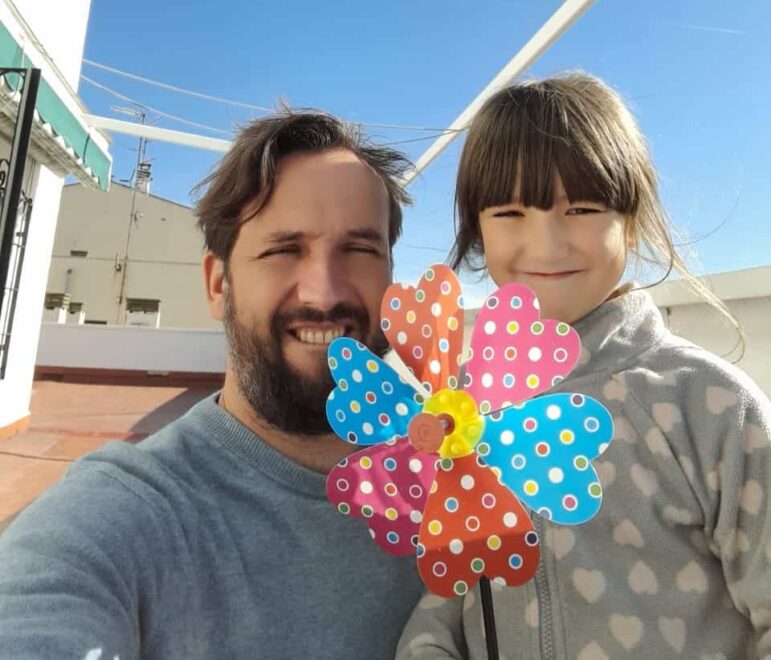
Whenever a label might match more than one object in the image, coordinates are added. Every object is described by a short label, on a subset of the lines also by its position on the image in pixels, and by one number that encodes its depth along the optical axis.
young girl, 0.73
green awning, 2.95
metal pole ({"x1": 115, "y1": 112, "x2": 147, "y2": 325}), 12.93
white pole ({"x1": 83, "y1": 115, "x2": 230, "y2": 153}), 5.25
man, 0.67
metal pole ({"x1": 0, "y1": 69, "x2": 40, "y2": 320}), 2.78
